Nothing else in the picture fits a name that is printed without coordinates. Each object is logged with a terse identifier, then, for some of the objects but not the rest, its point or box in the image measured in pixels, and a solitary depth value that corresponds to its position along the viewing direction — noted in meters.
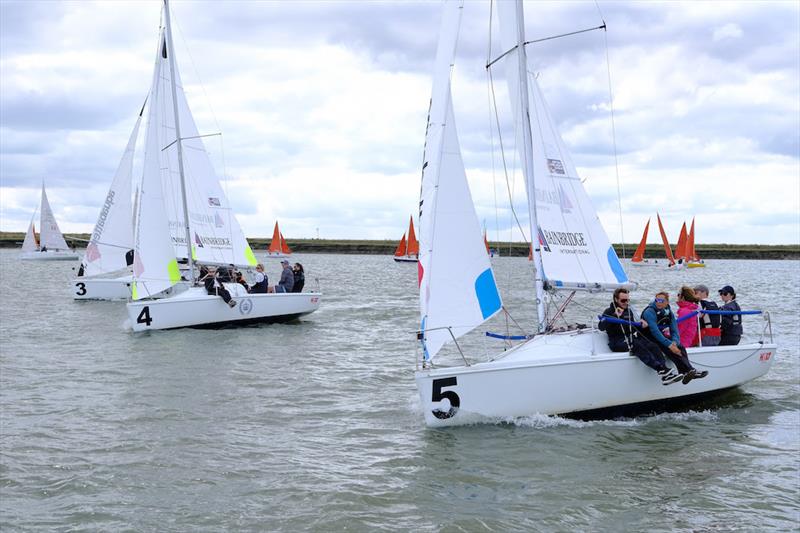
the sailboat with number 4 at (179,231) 19.62
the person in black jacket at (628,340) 9.91
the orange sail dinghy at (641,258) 74.50
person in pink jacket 10.94
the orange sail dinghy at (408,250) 81.16
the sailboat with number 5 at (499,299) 9.47
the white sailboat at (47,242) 61.91
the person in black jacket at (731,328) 11.40
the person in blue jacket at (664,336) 9.98
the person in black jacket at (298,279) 21.53
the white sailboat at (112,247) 28.48
